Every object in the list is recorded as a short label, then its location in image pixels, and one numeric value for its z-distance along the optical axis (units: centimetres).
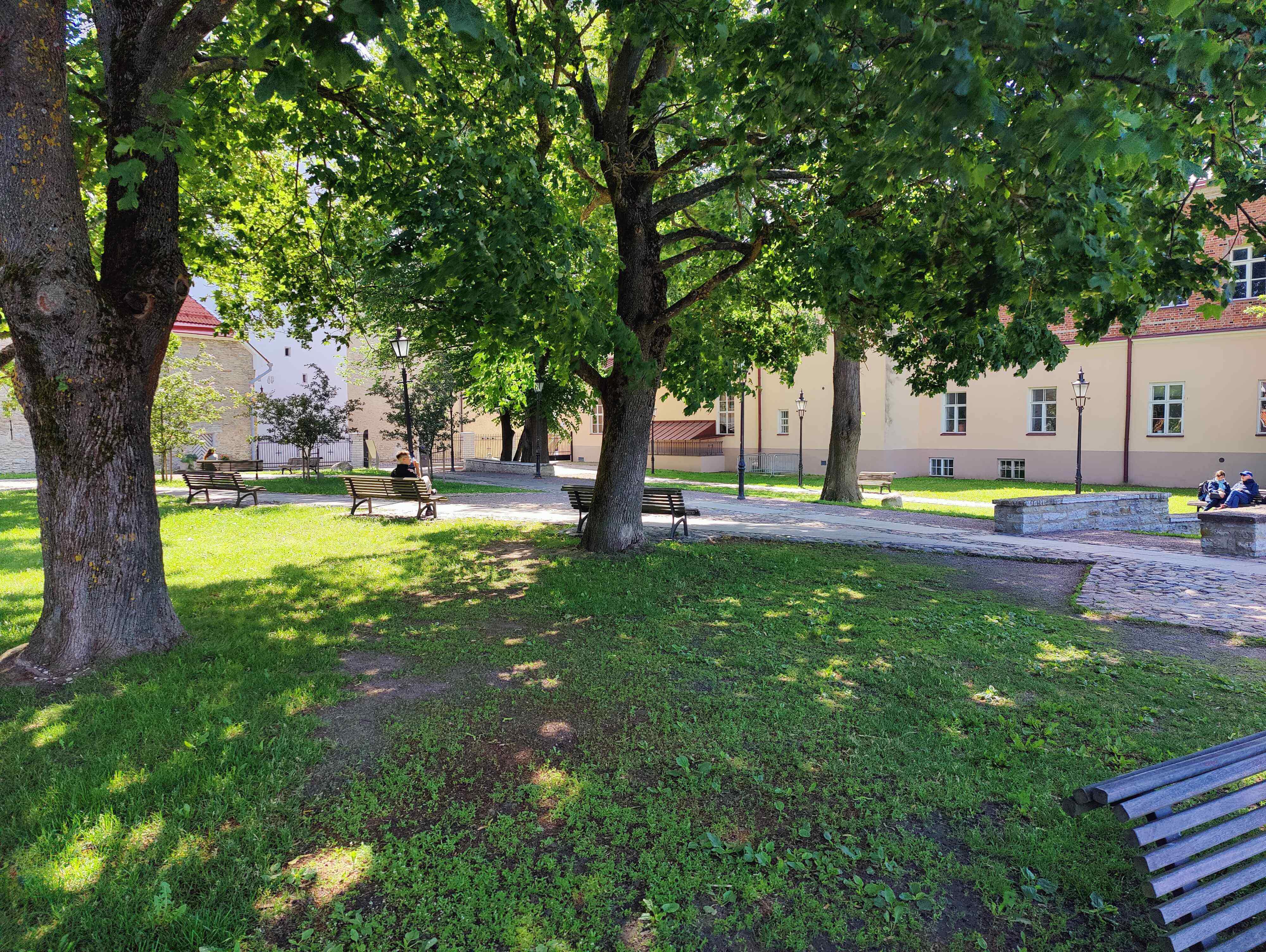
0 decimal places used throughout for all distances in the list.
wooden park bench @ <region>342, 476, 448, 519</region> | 1391
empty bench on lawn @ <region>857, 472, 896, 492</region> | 2252
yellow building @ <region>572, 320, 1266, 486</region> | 2328
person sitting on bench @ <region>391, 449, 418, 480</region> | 1598
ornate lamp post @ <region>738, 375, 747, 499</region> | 1981
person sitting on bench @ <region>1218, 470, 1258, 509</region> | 1516
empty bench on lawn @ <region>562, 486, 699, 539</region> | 1199
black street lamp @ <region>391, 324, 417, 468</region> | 1836
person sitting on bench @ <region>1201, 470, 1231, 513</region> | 1586
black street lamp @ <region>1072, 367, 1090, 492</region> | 1931
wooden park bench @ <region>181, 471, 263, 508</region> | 1525
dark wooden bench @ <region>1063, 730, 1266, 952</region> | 221
